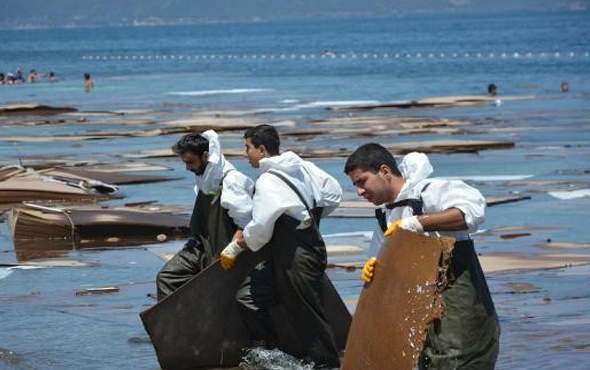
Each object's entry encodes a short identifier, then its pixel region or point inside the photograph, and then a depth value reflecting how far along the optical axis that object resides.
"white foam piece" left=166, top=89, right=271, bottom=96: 55.19
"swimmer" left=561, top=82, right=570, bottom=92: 48.53
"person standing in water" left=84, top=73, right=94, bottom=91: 62.31
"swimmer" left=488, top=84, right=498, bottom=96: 46.91
